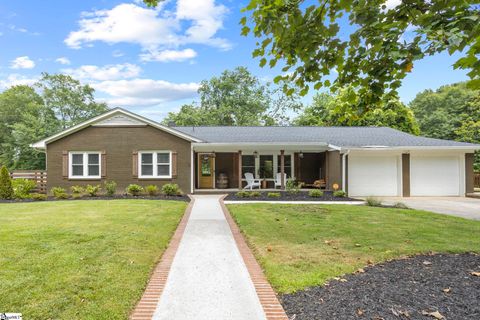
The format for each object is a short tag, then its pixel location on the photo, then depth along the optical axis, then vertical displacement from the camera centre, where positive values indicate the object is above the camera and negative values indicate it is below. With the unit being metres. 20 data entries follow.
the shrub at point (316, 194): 14.27 -1.44
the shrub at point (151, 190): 15.12 -1.30
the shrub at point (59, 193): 14.45 -1.37
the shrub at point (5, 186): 14.37 -1.02
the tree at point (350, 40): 3.62 +1.64
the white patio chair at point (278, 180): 17.89 -1.00
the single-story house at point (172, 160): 16.17 +0.11
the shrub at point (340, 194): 14.57 -1.47
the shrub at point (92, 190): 15.05 -1.28
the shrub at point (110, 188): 15.12 -1.21
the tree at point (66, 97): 36.72 +7.77
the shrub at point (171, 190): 14.98 -1.29
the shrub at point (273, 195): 14.37 -1.49
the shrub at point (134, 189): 15.03 -1.25
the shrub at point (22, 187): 14.58 -1.11
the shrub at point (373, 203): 12.13 -1.59
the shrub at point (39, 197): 14.23 -1.52
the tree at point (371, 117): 30.39 +4.64
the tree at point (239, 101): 38.88 +7.85
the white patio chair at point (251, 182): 17.16 -1.08
